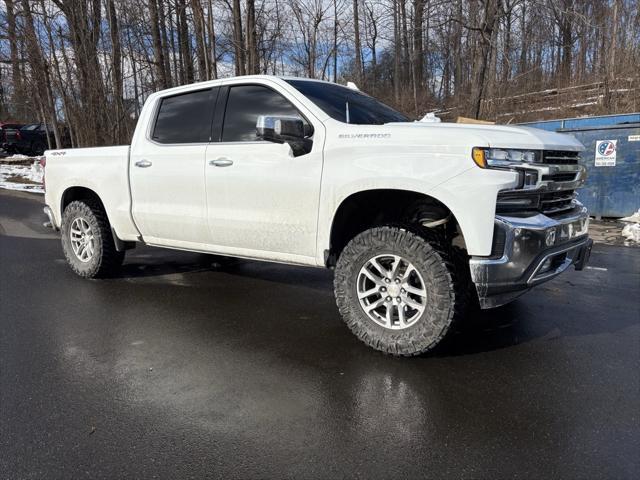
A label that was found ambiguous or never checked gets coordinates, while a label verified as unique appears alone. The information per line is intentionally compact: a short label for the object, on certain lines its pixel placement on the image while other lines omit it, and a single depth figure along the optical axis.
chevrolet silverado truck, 3.25
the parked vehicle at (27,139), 25.92
